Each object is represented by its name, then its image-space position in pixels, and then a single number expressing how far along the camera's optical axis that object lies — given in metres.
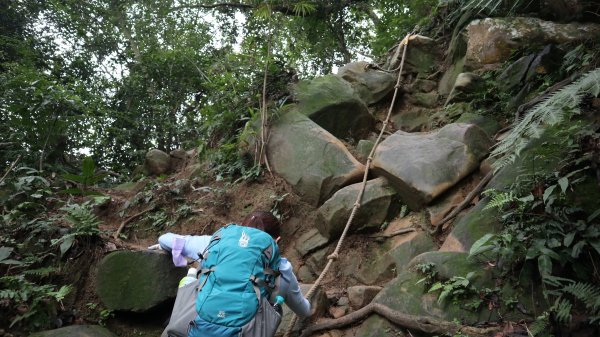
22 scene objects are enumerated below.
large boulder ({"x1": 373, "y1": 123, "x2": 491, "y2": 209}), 4.47
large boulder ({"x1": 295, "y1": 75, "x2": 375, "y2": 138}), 6.56
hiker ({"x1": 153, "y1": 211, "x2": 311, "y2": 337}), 2.30
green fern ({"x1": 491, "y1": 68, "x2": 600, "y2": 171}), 2.52
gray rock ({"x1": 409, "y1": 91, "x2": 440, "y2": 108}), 7.20
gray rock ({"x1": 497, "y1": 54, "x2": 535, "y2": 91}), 5.16
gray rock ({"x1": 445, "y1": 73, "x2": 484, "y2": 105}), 6.13
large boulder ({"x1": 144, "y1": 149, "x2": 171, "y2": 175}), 8.58
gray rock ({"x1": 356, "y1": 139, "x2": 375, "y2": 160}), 5.89
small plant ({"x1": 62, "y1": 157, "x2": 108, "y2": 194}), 5.35
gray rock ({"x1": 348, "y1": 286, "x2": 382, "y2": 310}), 3.66
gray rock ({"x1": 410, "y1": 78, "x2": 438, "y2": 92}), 7.55
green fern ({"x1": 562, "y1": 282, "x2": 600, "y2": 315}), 2.21
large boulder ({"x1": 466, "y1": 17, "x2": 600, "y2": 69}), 5.62
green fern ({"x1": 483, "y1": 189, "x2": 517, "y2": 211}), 3.01
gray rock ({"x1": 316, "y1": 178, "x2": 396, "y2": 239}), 4.69
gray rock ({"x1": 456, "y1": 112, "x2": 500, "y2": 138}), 5.08
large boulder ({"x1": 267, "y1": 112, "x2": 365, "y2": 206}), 5.31
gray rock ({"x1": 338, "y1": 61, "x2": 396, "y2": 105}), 7.67
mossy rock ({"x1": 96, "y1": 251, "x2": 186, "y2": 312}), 3.63
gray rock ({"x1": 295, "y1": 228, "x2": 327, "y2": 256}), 4.81
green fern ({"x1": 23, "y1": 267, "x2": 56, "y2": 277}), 3.44
